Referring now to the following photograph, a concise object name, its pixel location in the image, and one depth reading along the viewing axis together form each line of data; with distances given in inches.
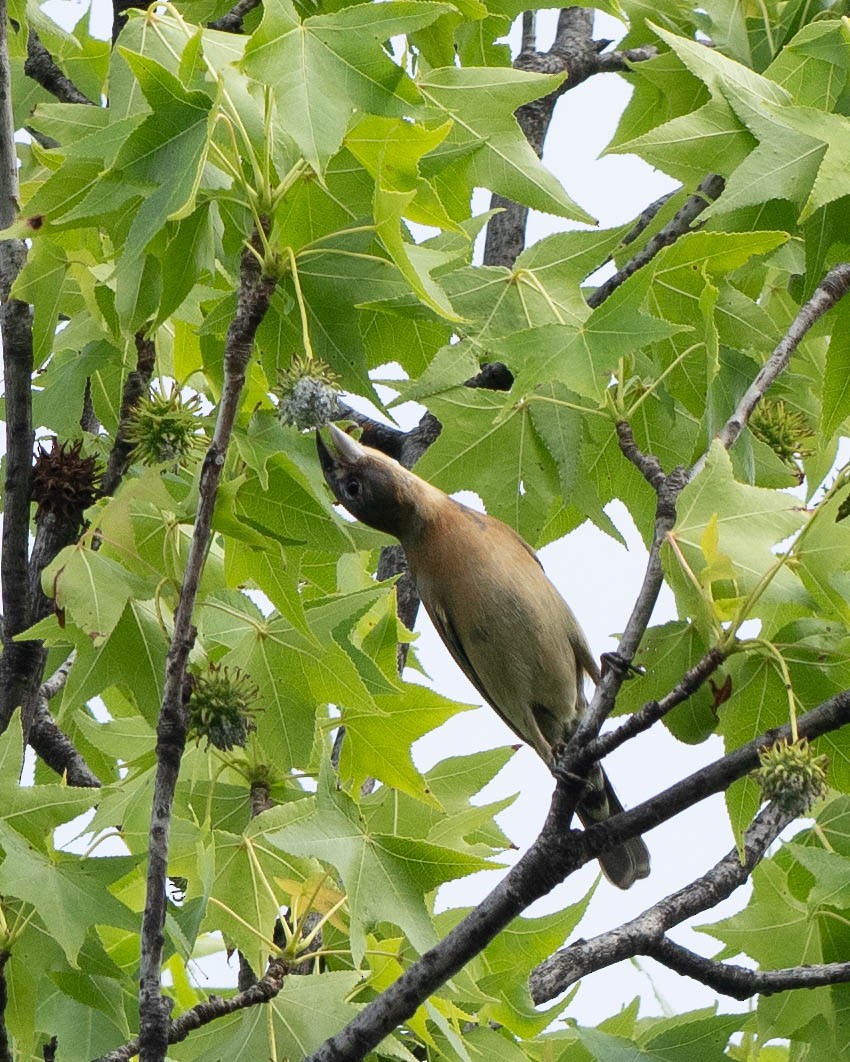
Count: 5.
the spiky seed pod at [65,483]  278.1
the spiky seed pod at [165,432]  251.0
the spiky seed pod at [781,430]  315.0
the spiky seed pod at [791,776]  208.1
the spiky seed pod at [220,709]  236.1
